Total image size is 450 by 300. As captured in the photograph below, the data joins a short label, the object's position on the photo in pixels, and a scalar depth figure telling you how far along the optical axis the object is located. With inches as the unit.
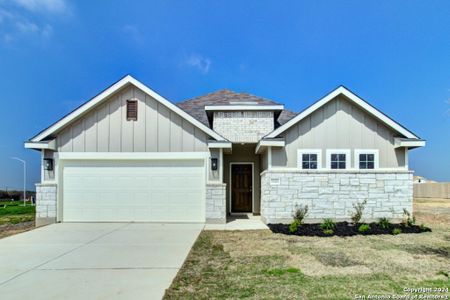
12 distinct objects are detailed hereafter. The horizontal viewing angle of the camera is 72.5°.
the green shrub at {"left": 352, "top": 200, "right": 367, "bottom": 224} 412.0
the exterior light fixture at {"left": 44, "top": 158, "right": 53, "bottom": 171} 435.2
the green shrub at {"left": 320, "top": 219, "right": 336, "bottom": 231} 378.4
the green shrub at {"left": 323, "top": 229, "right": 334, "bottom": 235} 352.6
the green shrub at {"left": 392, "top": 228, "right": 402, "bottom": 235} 356.8
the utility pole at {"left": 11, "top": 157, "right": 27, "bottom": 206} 1144.1
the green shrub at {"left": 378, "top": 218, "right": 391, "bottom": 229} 391.6
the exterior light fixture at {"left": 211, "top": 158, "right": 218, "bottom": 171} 431.2
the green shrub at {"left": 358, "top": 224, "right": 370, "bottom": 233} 367.2
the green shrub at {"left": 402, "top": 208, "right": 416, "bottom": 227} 401.4
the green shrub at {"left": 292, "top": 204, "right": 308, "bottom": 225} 409.7
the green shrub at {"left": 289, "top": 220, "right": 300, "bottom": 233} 365.4
